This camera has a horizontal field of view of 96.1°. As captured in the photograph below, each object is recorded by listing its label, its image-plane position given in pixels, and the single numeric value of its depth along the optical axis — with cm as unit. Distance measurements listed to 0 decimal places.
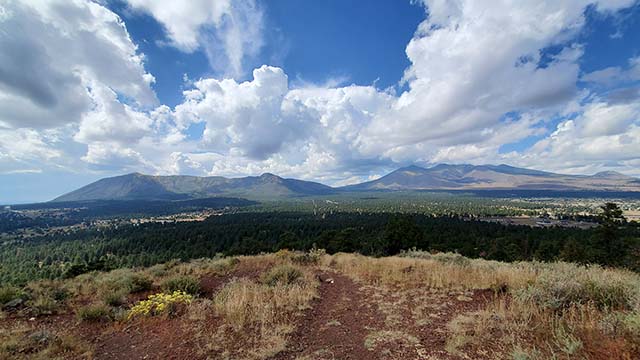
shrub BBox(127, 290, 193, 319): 707
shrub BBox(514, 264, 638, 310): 523
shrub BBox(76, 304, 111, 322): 684
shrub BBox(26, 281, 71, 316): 746
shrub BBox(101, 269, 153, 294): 911
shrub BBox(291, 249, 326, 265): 1391
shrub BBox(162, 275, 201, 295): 869
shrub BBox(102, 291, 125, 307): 774
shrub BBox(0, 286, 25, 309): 777
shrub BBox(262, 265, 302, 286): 942
